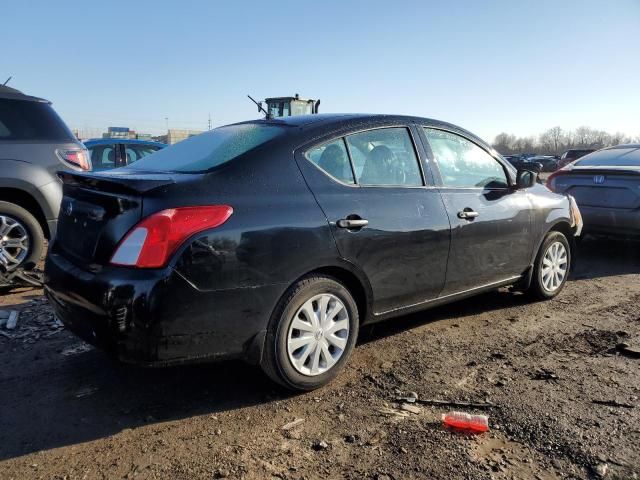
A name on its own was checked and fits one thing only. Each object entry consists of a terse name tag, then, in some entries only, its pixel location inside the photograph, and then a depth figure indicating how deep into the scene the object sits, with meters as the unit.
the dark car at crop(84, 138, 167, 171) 9.41
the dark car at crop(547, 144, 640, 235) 6.52
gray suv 5.07
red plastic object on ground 2.71
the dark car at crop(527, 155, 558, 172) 45.94
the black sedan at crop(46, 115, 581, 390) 2.59
